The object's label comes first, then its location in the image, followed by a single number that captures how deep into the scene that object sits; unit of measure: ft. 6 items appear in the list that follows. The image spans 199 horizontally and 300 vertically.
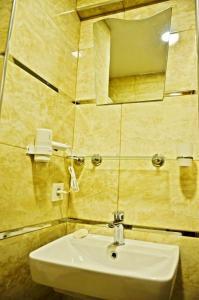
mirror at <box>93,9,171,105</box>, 3.87
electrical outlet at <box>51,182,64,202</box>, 3.60
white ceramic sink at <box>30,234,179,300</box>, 2.16
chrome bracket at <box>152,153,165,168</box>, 3.55
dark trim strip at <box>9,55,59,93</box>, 2.84
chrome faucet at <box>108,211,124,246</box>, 3.24
